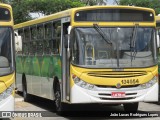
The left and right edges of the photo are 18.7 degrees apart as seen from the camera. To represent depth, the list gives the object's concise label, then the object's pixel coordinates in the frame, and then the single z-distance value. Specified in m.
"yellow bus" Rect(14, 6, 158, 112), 12.67
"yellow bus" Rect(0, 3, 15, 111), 11.12
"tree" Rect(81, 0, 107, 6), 54.36
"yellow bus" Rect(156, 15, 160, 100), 16.78
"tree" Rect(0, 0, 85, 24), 51.54
